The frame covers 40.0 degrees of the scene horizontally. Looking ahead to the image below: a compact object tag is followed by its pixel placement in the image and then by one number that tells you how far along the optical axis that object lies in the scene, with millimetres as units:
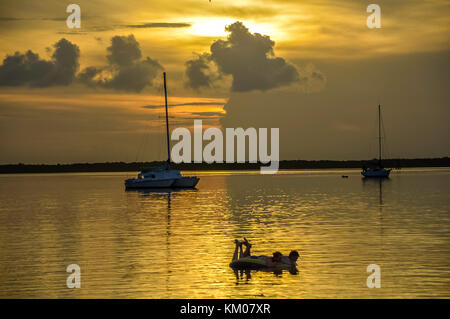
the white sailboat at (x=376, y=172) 167375
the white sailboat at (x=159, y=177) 105750
